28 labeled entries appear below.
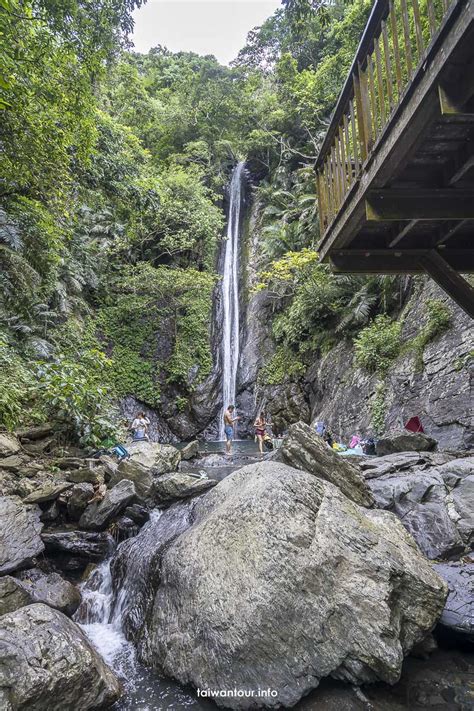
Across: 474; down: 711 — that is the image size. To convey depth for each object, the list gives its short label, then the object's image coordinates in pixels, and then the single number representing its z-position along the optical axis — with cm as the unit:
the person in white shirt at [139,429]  1188
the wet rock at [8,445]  684
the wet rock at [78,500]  641
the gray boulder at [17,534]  493
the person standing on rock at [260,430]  1340
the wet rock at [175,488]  703
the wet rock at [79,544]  573
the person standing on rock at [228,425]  1281
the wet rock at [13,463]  667
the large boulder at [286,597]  344
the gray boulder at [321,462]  551
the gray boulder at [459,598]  398
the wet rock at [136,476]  706
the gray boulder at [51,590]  459
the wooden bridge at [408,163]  281
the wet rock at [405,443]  795
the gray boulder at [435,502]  513
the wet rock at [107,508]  617
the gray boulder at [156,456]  881
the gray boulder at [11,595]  407
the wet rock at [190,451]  1162
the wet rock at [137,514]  661
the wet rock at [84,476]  695
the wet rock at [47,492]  608
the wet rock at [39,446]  750
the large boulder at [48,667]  302
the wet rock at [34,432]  762
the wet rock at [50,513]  620
